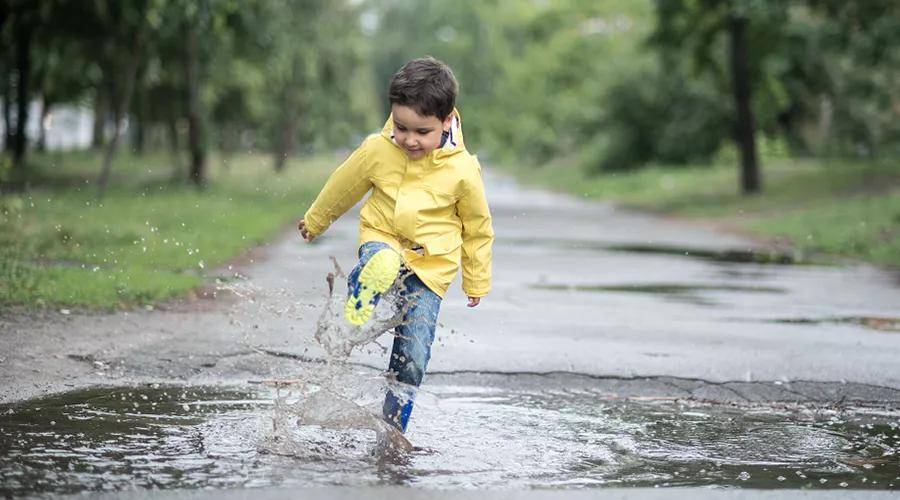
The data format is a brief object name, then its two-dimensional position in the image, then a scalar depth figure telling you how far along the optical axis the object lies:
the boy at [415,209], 5.57
